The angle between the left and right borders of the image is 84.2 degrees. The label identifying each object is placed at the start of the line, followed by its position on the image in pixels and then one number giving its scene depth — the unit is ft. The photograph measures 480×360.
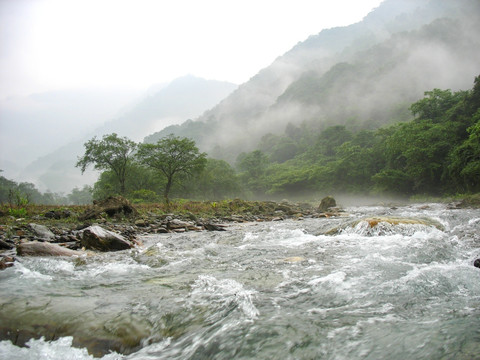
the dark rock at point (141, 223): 46.91
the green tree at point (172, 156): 119.65
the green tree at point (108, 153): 128.26
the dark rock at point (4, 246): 26.24
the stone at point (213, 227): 44.34
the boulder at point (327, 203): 88.85
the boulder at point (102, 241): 27.58
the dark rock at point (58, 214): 51.57
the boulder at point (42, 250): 22.70
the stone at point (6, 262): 18.62
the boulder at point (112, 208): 51.47
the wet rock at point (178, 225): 45.22
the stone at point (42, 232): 31.95
